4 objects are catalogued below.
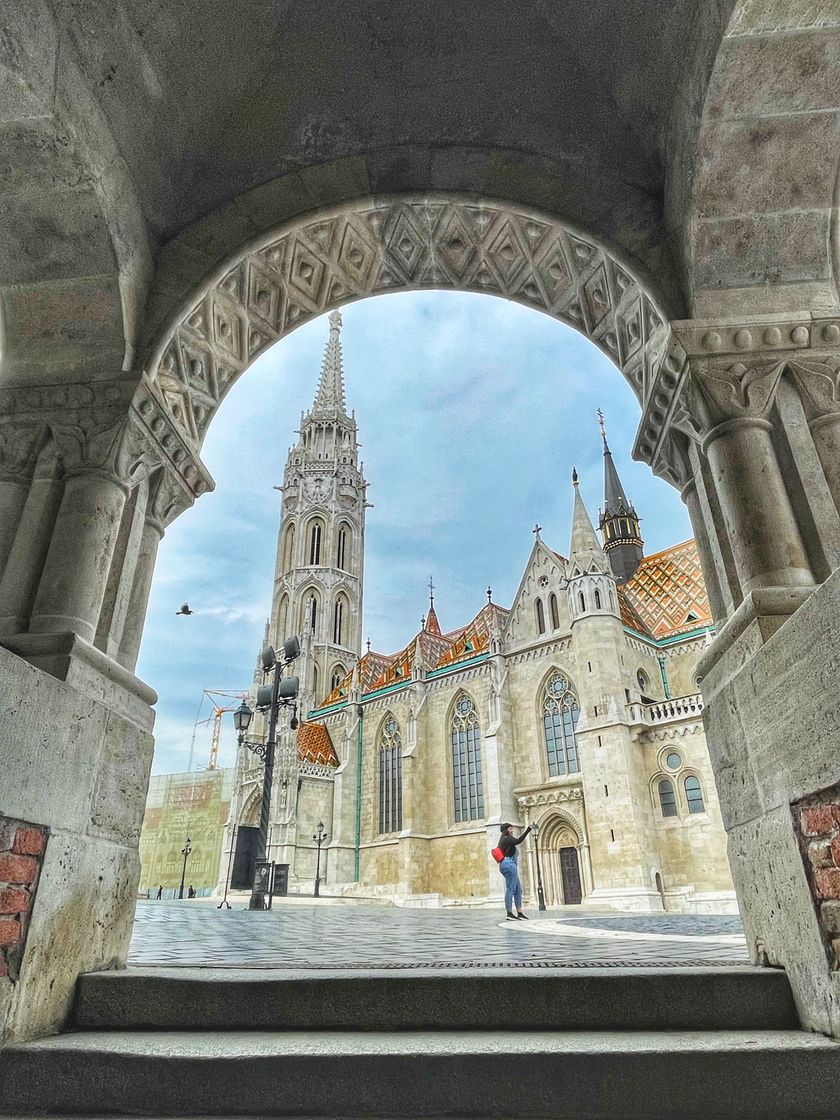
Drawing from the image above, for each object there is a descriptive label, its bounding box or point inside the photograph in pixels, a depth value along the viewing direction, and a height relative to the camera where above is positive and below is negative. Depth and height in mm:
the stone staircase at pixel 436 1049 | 1728 -412
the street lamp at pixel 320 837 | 26641 +2187
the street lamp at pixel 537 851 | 20231 +1225
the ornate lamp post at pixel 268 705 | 12633 +3354
